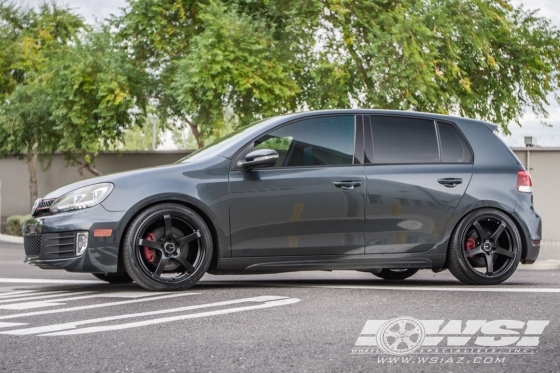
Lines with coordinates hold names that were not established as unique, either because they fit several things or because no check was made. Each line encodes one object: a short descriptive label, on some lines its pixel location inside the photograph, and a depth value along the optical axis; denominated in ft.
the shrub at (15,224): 82.84
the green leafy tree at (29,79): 93.91
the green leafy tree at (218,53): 71.15
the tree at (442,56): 70.90
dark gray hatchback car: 25.64
